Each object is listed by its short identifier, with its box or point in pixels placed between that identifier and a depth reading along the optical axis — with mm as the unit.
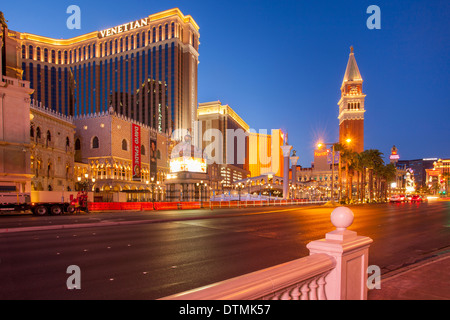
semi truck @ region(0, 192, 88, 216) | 24969
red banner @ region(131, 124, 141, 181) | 63350
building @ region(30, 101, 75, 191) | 43656
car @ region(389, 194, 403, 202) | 55438
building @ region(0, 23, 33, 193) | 34594
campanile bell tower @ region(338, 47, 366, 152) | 144825
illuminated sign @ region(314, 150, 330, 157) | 139962
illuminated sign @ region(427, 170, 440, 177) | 166912
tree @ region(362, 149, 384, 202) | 60756
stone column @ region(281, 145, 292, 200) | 56969
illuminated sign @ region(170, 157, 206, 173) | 47656
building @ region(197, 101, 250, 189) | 182000
